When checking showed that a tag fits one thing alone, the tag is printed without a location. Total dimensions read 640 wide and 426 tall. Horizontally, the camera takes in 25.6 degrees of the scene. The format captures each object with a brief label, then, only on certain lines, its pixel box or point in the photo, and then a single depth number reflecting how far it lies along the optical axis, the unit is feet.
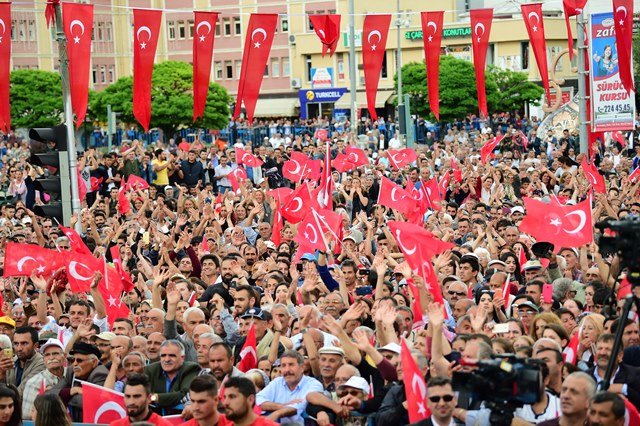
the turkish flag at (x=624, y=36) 82.64
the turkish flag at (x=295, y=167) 89.30
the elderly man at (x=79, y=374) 40.57
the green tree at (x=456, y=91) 202.18
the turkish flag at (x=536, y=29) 87.86
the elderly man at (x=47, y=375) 41.83
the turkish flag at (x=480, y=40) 90.89
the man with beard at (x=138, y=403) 34.81
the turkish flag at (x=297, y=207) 68.90
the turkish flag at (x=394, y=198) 71.87
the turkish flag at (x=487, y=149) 93.66
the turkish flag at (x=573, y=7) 82.74
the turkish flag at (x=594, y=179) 74.95
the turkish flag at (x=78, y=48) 73.87
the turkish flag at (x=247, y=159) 101.71
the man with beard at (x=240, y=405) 32.73
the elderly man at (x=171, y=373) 39.32
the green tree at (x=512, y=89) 217.15
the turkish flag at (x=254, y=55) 85.46
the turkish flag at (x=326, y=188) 70.59
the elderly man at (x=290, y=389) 36.37
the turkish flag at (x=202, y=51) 84.53
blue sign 277.23
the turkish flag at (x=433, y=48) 93.71
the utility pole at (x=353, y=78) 142.82
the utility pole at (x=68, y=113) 65.72
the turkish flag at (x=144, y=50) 81.05
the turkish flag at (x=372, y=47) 94.32
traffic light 62.54
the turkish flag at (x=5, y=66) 77.46
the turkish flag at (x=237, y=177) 93.97
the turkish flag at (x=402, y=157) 98.41
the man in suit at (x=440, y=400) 31.86
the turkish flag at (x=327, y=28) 93.35
